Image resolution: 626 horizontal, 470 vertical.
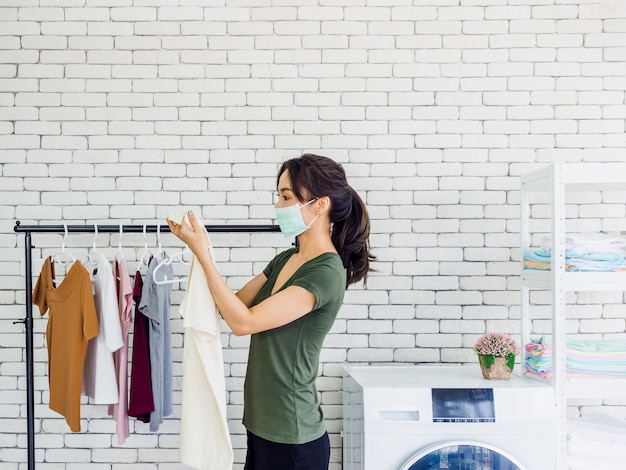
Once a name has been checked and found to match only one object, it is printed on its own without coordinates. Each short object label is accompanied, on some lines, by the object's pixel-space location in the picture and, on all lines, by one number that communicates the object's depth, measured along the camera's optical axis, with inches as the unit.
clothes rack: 90.4
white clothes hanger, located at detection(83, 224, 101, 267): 91.6
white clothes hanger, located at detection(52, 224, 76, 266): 100.6
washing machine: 78.6
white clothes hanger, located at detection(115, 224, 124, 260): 91.8
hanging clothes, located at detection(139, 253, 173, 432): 88.1
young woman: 64.3
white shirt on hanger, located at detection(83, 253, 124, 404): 88.8
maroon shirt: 88.0
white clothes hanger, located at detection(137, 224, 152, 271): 99.4
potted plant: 88.5
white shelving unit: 84.2
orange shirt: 87.0
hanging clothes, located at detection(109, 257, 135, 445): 89.2
